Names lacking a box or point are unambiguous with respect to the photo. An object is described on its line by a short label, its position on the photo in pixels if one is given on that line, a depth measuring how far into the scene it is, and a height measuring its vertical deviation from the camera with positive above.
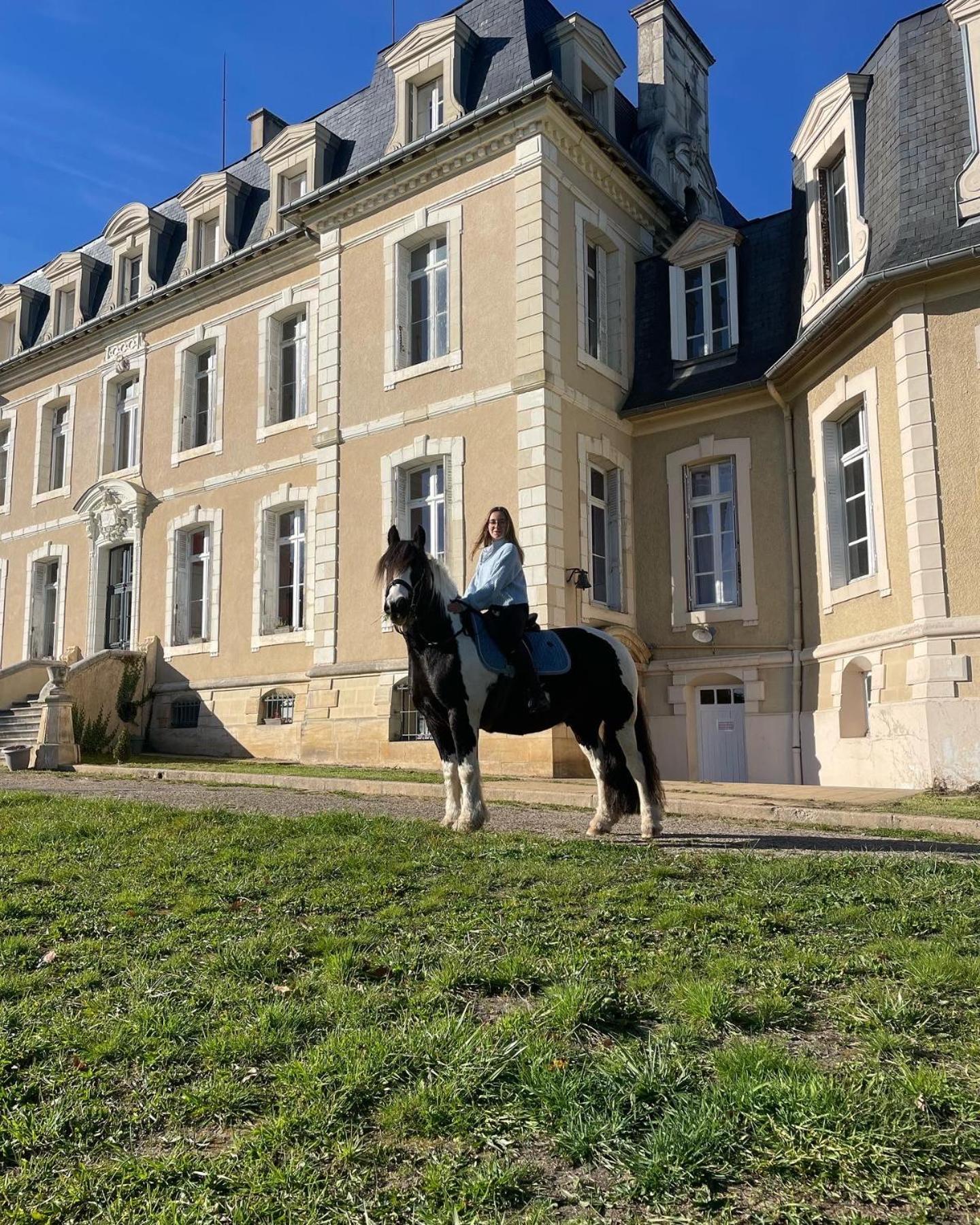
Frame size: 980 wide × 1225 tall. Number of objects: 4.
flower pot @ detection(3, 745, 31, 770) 15.62 -0.23
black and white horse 6.80 +0.25
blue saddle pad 6.93 +0.59
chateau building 12.35 +5.21
